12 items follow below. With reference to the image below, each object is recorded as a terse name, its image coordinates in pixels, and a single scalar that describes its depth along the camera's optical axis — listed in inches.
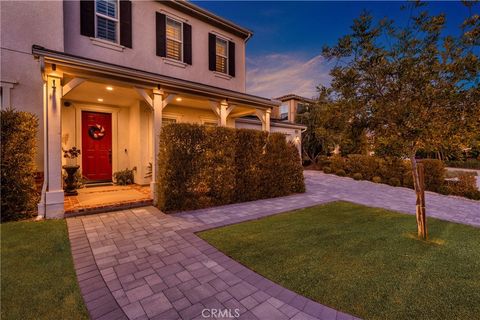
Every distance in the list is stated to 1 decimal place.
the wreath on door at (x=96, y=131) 324.5
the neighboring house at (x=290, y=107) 933.8
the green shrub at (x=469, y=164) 900.7
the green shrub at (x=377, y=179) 465.6
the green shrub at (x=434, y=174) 391.2
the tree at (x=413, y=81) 131.6
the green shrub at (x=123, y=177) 335.3
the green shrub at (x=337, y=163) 578.0
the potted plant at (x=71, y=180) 263.3
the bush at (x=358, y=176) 501.0
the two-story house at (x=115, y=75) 201.3
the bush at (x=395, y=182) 434.1
